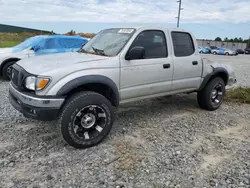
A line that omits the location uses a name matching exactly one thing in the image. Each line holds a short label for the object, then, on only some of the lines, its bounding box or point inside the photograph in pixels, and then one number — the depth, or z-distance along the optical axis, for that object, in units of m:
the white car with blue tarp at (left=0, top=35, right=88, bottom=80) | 8.09
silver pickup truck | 3.30
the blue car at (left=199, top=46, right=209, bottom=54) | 40.17
